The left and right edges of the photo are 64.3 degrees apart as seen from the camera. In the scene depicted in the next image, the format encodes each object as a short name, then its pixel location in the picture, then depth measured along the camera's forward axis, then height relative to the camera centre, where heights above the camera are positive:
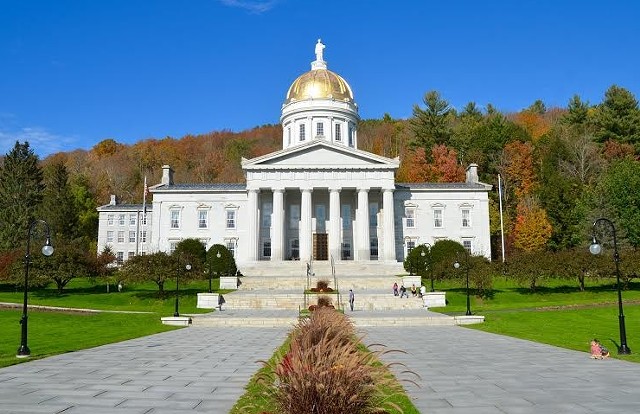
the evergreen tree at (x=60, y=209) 70.75 +7.97
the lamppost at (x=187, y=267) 35.11 -0.18
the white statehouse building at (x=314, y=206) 57.06 +6.85
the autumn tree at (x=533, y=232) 64.06 +3.57
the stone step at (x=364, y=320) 27.45 -3.11
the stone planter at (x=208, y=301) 34.94 -2.52
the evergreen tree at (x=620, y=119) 72.19 +20.01
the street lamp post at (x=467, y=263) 28.76 -0.14
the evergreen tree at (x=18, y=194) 59.16 +9.46
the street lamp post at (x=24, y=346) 15.76 -2.47
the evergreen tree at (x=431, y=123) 85.19 +23.38
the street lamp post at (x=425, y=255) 43.91 +0.48
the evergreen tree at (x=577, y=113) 83.50 +23.99
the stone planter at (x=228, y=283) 43.69 -1.63
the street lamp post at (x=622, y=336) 15.88 -2.40
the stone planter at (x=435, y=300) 35.41 -2.68
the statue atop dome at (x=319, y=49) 73.12 +30.53
